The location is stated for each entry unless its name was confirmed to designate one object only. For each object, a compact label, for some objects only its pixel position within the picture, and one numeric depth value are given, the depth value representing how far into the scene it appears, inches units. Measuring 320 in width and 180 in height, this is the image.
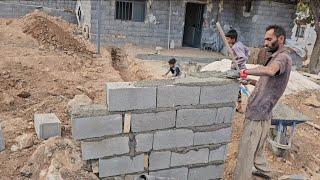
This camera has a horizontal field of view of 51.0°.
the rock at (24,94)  239.0
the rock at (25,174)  126.9
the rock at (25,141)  141.1
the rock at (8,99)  218.5
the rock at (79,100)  181.9
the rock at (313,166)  189.9
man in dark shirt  131.9
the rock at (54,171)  122.4
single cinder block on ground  141.9
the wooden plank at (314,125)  243.3
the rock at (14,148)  139.7
